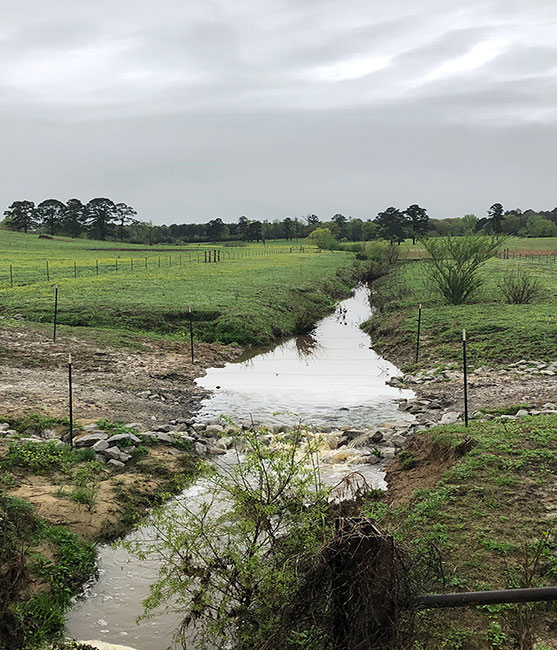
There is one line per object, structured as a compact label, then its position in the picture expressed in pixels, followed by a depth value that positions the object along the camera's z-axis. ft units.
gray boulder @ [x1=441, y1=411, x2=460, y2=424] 48.14
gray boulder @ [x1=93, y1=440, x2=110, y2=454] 40.09
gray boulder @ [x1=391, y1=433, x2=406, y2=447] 45.83
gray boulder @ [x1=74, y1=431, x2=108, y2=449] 40.86
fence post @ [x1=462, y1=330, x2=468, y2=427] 42.74
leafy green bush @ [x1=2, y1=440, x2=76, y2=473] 36.14
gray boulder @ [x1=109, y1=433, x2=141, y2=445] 41.52
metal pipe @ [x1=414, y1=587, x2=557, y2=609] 13.02
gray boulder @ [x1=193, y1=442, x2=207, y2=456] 44.55
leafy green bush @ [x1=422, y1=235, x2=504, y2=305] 114.42
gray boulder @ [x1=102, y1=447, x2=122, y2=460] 39.86
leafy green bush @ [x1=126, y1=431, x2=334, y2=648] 19.58
